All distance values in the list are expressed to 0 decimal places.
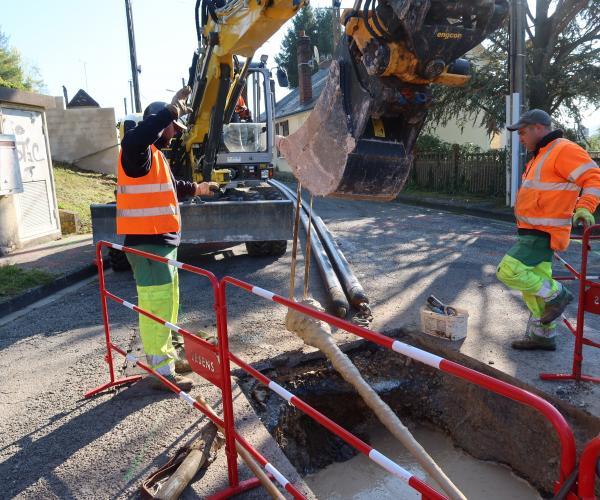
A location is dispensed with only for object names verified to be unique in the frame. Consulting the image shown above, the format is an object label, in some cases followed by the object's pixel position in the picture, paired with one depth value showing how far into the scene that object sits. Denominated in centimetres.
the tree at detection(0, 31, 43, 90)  3837
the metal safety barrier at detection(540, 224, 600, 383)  369
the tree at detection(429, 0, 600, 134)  1460
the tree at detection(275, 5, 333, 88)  4709
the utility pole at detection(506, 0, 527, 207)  1180
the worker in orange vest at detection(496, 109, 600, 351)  403
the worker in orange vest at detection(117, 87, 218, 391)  382
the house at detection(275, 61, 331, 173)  3350
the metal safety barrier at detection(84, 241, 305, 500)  268
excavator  265
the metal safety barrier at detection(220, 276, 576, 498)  136
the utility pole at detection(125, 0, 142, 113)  1656
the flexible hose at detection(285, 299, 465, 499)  216
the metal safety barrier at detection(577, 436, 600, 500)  131
